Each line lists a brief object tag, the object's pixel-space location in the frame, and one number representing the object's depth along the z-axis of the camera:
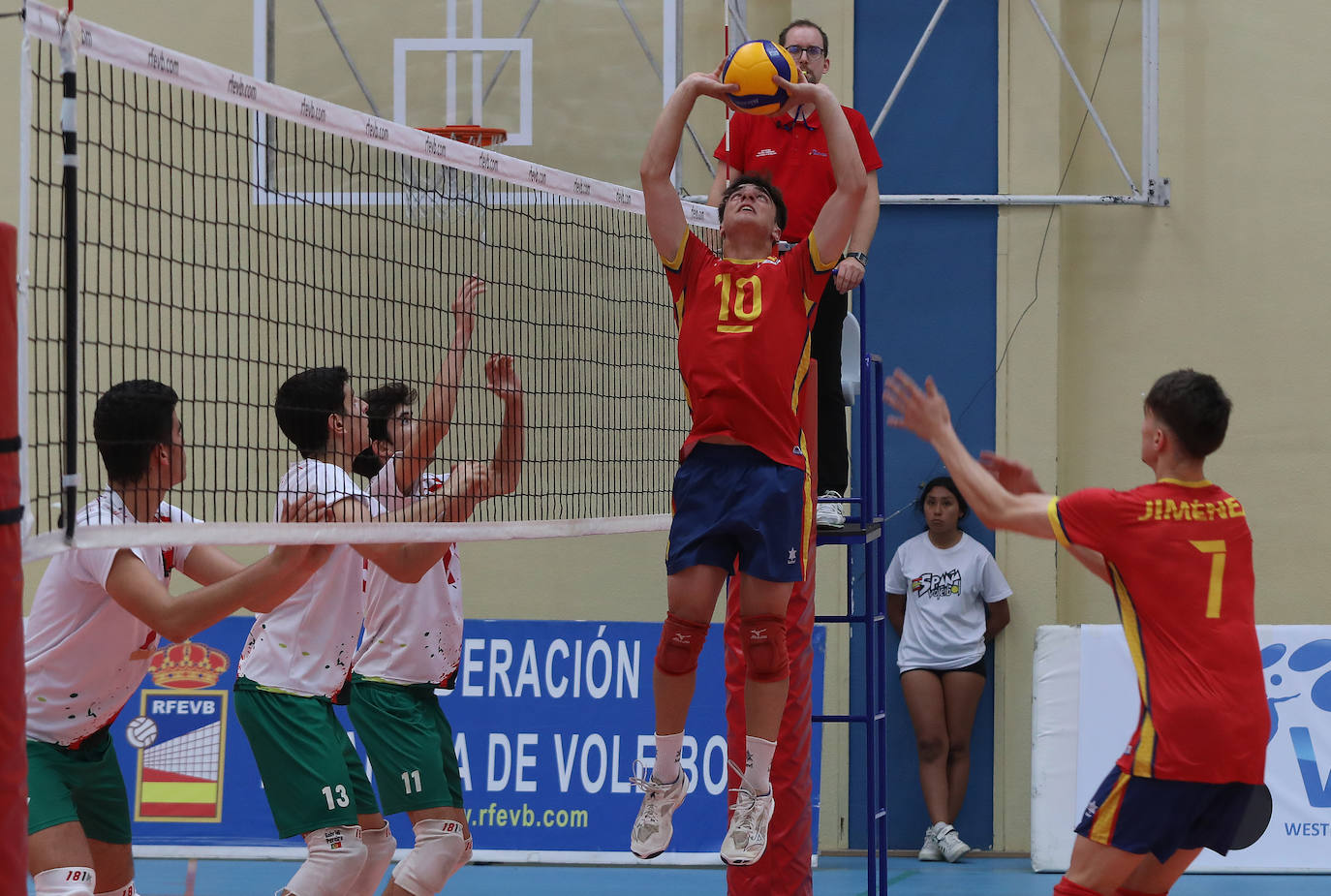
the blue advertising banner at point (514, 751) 17.80
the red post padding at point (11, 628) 6.81
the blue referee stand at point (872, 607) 13.51
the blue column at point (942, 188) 20.28
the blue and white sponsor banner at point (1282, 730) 17.34
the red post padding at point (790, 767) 12.65
